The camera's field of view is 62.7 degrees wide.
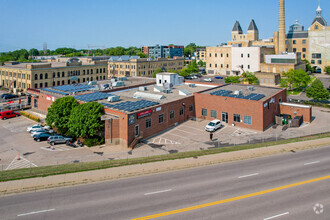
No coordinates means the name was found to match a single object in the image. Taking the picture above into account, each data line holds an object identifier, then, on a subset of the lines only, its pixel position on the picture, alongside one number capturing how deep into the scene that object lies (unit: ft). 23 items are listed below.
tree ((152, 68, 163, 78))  341.51
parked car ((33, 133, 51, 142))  125.18
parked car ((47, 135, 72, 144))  120.47
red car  168.86
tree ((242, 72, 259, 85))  256.93
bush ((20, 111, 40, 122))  160.73
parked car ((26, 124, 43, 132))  138.41
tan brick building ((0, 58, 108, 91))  244.63
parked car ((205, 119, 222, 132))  135.13
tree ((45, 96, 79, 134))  129.70
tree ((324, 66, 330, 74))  335.71
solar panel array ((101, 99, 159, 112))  123.54
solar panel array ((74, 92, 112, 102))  147.36
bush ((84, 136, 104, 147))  118.61
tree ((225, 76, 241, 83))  256.52
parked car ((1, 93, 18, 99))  235.91
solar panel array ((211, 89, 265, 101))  142.82
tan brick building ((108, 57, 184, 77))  344.28
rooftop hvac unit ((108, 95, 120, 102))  141.79
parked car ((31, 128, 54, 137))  130.00
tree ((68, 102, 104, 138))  117.50
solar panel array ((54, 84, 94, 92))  175.11
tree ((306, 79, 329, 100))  188.60
